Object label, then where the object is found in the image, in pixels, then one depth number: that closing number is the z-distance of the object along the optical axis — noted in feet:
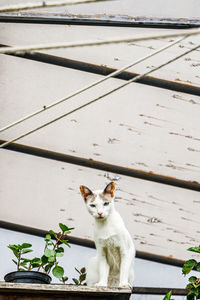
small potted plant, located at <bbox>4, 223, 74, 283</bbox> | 13.47
